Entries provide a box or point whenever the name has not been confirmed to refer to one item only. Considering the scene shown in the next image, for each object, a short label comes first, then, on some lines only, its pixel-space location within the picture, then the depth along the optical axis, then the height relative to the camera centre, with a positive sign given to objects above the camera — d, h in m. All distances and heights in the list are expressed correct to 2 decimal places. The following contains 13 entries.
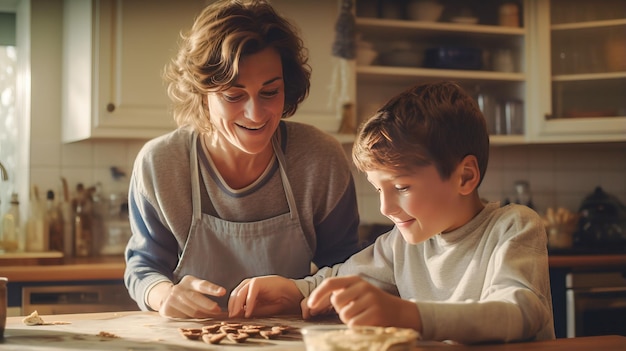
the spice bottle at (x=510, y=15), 3.68 +0.83
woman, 1.66 +0.04
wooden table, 1.15 -0.23
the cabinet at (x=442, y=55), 3.54 +0.63
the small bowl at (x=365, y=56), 3.49 +0.61
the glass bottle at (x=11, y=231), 3.16 -0.15
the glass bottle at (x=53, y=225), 3.26 -0.13
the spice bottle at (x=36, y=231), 3.15 -0.15
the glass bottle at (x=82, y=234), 3.29 -0.17
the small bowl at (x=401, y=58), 3.55 +0.61
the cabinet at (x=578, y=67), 3.57 +0.57
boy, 1.27 -0.06
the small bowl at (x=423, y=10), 3.62 +0.85
